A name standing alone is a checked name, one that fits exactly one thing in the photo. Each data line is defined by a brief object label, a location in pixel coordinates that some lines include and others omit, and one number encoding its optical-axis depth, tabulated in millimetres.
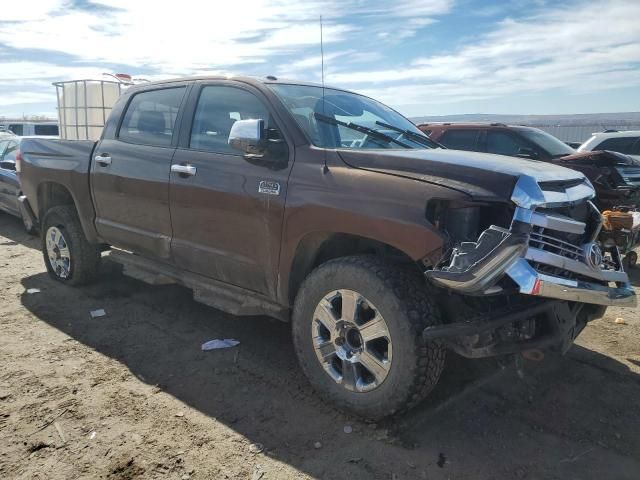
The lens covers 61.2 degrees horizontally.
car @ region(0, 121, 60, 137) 19172
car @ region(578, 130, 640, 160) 10766
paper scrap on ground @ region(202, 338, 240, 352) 4135
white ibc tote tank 6973
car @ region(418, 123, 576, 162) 8399
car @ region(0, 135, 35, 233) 8641
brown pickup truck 2697
